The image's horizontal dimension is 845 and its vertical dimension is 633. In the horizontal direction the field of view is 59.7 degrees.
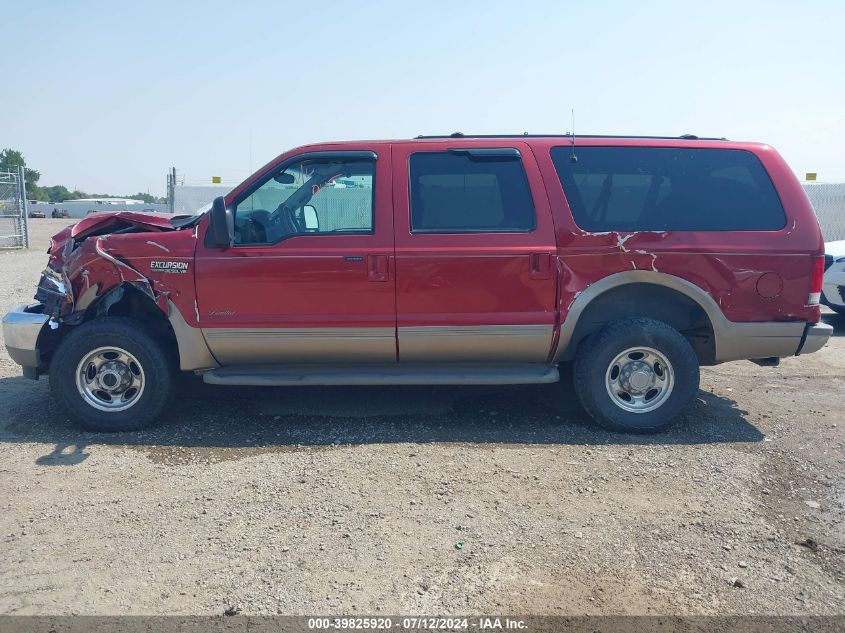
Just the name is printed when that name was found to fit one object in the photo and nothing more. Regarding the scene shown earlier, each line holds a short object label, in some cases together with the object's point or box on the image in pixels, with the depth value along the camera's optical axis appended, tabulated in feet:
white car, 29.32
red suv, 16.96
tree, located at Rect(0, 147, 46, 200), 248.32
